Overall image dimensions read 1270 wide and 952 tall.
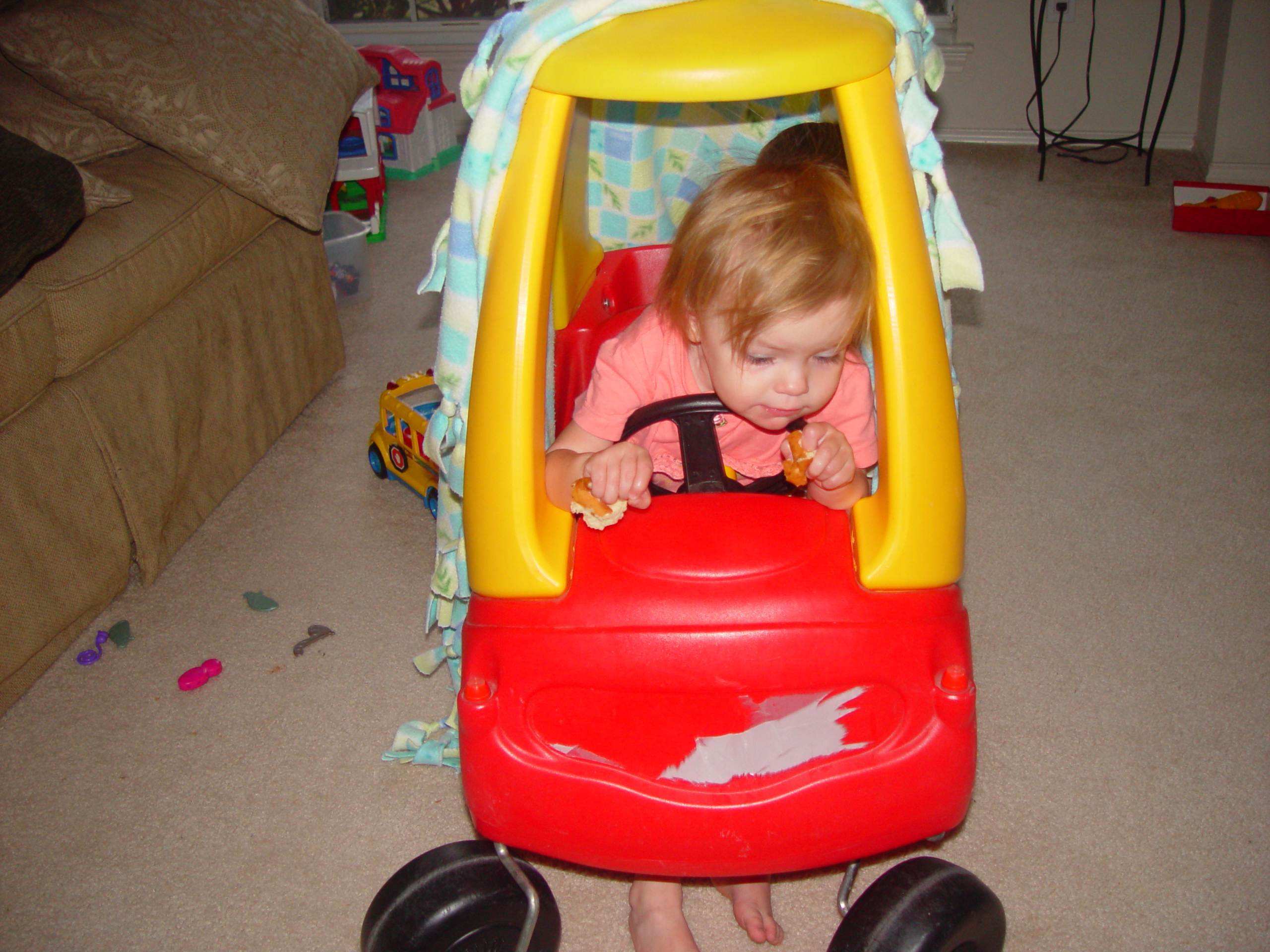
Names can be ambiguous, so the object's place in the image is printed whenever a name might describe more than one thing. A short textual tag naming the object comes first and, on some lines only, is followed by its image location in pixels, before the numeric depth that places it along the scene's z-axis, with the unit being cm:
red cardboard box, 212
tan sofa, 109
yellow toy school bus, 133
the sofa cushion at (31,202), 100
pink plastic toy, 111
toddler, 74
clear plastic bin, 189
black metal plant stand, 243
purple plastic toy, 114
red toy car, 68
